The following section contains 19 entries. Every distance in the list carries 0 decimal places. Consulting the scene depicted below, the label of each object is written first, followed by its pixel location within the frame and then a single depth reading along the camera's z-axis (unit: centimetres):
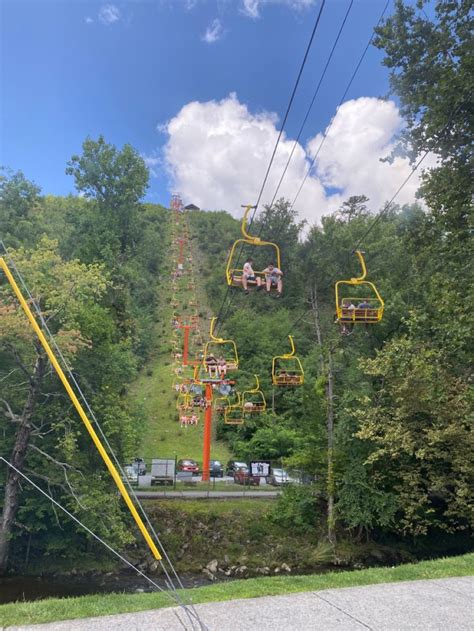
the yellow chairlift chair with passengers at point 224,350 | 4359
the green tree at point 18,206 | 2798
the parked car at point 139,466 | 2438
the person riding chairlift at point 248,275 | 1019
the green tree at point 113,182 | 3281
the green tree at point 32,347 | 1541
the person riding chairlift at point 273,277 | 1055
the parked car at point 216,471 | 2831
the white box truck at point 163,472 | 2466
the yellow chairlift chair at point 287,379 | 2021
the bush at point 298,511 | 1984
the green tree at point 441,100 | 1070
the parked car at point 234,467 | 2895
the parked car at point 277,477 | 2699
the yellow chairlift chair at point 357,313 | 1237
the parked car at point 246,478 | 2686
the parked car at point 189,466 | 2814
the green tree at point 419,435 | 1440
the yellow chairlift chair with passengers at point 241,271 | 862
